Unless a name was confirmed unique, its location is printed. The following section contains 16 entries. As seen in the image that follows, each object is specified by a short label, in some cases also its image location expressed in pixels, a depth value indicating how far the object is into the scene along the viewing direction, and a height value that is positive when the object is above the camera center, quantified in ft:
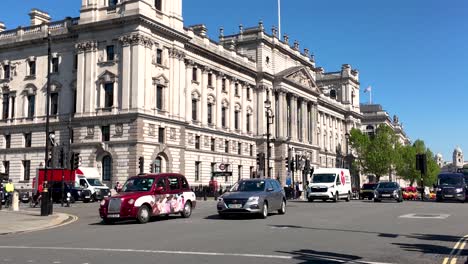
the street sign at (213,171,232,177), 159.64 +0.88
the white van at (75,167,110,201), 143.23 -2.35
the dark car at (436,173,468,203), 140.36 -3.41
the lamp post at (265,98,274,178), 140.56 +19.00
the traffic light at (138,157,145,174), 165.17 +3.97
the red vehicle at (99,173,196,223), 63.62 -2.86
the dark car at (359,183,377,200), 164.75 -4.86
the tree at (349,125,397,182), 322.34 +15.61
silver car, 67.62 -2.94
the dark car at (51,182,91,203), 136.74 -4.29
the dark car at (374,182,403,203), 131.54 -4.13
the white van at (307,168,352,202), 123.95 -2.28
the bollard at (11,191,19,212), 99.97 -4.95
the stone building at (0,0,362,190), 172.76 +31.15
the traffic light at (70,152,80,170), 121.52 +3.46
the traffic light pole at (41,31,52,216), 80.79 -4.16
